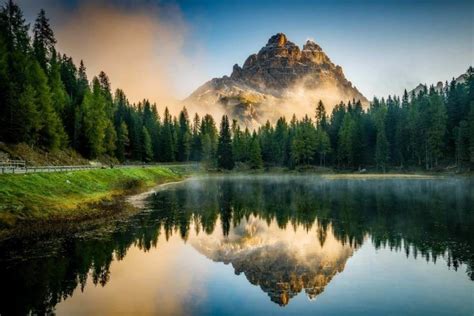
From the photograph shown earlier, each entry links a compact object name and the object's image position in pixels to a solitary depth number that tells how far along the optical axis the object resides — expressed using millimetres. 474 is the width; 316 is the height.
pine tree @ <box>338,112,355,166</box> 118062
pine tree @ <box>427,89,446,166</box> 94375
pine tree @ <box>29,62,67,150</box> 64562
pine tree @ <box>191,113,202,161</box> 155500
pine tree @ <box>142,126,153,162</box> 121688
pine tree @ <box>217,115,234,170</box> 139000
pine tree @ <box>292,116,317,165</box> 130000
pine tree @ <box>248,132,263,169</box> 143750
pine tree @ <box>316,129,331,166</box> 125438
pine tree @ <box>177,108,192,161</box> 148875
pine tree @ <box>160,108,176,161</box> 136375
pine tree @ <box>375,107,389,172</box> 108500
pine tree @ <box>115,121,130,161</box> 102125
